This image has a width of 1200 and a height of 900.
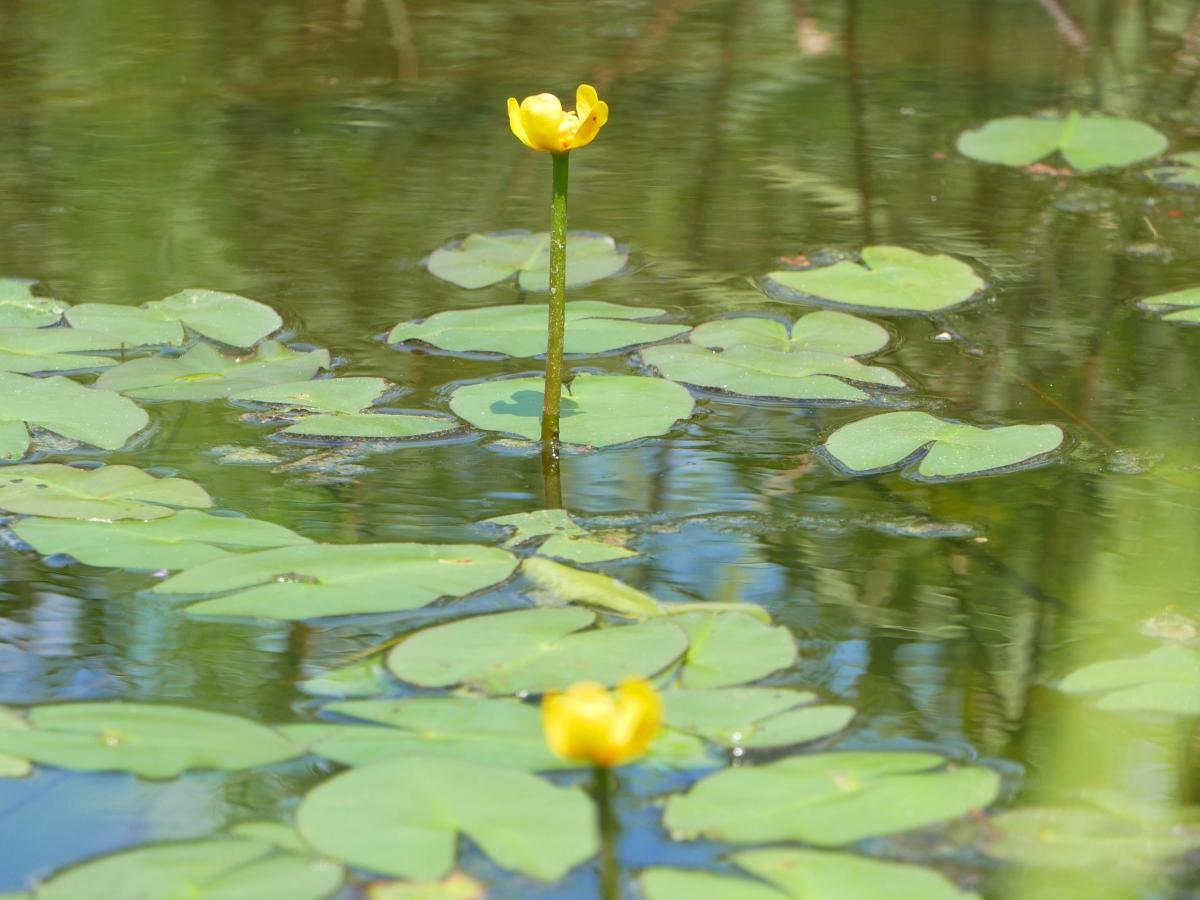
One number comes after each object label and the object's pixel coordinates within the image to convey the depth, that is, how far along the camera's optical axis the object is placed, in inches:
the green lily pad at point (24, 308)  158.6
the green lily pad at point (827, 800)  144.9
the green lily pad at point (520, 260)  161.4
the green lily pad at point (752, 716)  146.4
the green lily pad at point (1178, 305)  159.7
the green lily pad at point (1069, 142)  169.5
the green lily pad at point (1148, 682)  147.4
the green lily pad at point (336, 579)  148.9
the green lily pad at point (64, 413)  153.7
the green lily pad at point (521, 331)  158.0
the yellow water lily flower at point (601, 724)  142.5
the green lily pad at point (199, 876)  143.9
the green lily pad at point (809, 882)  143.9
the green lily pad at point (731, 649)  147.5
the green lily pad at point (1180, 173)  168.2
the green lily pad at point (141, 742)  145.7
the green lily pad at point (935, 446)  153.5
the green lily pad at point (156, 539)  150.0
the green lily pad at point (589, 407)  154.7
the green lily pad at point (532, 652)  147.2
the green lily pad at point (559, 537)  150.6
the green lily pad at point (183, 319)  158.1
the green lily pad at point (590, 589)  148.8
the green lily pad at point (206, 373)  156.1
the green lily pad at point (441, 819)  144.1
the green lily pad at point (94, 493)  151.1
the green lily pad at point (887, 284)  160.4
